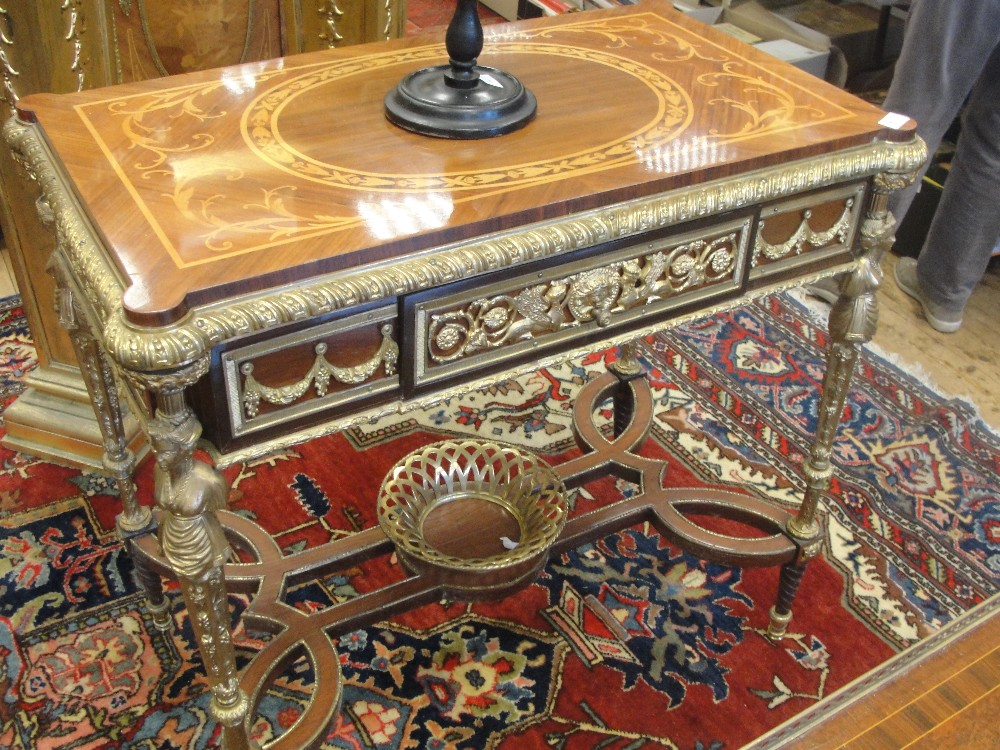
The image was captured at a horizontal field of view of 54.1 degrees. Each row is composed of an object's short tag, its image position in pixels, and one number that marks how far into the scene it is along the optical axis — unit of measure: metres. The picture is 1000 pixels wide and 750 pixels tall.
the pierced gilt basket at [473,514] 1.59
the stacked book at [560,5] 3.28
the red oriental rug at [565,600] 1.60
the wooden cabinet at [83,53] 1.69
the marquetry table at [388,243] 1.06
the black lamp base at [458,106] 1.30
